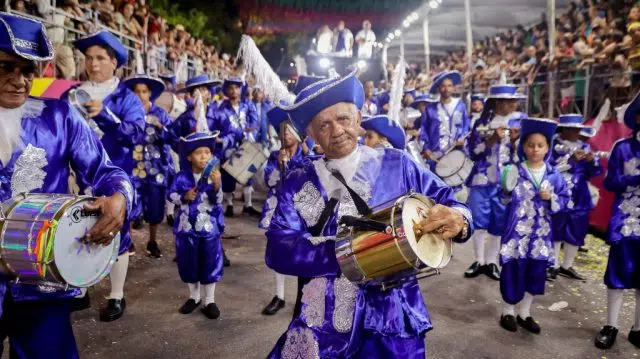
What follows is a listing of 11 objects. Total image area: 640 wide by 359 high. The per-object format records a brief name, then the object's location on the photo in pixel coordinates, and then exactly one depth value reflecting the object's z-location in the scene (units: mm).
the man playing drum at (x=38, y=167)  1957
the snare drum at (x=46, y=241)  1756
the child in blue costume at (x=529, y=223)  4156
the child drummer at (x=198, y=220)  4398
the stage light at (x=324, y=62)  15812
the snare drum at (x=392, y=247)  1766
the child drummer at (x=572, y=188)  5777
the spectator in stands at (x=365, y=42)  18578
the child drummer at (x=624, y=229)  3939
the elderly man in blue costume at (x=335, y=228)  1994
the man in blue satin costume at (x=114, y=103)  4180
